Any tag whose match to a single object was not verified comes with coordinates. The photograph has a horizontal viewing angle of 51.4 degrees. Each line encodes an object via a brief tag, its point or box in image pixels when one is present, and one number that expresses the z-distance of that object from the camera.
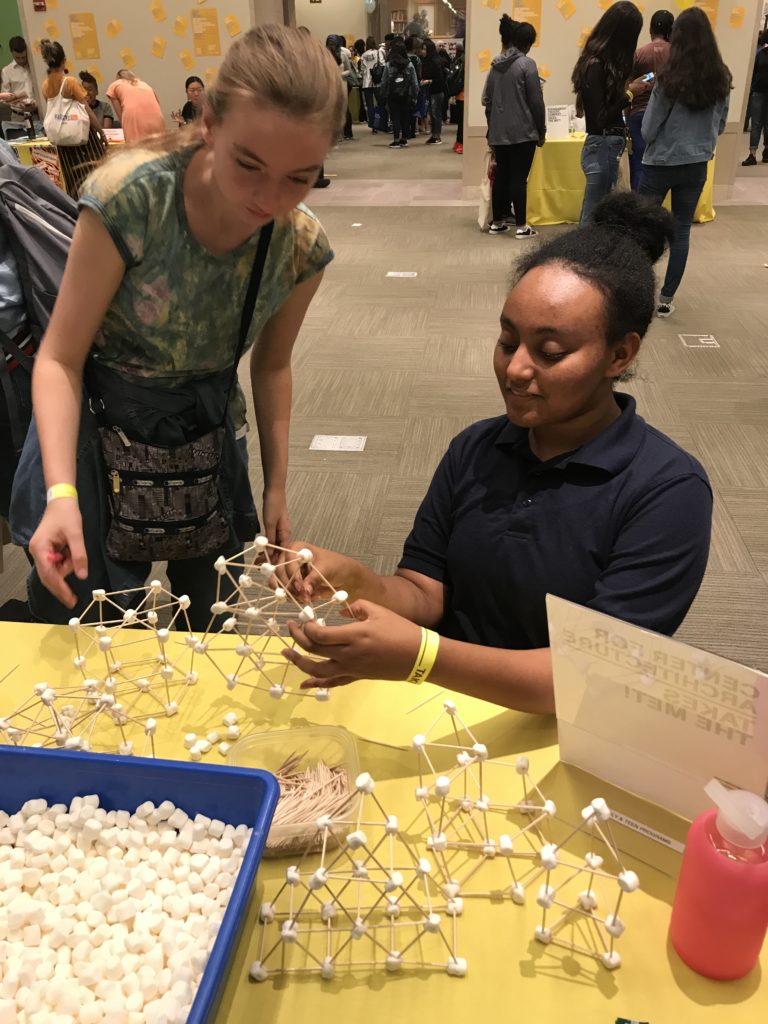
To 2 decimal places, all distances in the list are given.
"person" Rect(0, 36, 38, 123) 8.32
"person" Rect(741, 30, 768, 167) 9.46
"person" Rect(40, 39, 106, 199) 6.27
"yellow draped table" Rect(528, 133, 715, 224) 6.70
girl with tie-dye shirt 1.08
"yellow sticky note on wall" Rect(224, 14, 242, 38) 8.41
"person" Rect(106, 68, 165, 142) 6.04
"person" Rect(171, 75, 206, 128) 7.66
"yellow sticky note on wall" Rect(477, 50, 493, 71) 7.36
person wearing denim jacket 4.18
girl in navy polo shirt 1.00
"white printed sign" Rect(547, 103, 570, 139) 6.68
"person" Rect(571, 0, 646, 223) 4.59
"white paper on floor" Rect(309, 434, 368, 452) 3.41
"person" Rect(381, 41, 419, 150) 11.25
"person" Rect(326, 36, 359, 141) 11.29
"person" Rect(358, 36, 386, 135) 13.55
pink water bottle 0.62
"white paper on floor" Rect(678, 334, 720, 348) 4.32
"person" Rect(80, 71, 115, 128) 7.64
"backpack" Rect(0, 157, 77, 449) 1.44
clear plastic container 0.95
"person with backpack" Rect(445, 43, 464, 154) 12.65
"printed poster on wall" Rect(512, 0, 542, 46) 7.13
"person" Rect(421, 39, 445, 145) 11.88
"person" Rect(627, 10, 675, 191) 5.75
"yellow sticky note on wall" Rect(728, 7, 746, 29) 7.02
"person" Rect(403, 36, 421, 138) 12.11
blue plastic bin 0.77
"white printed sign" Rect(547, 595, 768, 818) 0.70
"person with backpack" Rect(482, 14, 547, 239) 6.03
